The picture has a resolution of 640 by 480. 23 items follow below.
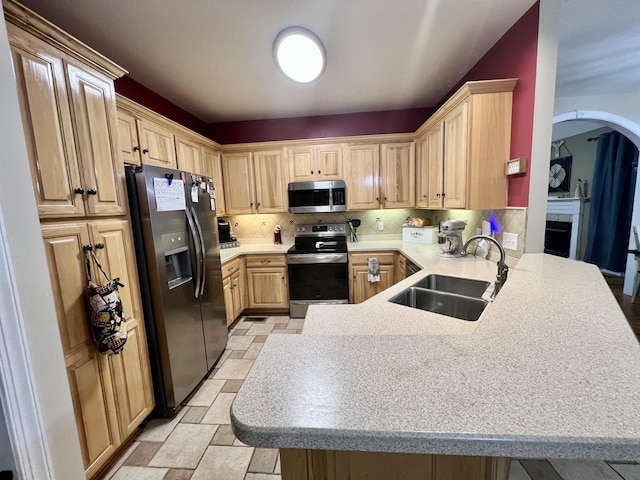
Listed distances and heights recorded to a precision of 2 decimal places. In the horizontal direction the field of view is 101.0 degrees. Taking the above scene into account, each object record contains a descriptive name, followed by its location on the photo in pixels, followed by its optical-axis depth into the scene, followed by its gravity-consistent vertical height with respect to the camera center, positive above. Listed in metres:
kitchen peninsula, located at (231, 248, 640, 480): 0.45 -0.38
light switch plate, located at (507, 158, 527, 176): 1.82 +0.24
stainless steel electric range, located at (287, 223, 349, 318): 3.21 -0.81
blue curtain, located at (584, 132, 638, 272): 4.37 -0.05
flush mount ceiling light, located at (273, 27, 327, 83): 1.89 +1.18
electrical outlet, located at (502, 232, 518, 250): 1.95 -0.30
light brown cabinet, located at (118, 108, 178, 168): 2.06 +0.64
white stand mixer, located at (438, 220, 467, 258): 2.40 -0.30
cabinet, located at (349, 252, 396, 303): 3.20 -0.83
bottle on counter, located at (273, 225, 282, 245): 3.73 -0.35
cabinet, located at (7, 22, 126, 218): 1.11 +0.43
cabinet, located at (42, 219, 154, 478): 1.22 -0.67
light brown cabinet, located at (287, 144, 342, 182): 3.41 +0.60
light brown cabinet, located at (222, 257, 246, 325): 2.92 -0.88
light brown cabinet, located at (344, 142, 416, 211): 3.36 +0.39
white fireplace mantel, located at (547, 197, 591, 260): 5.11 -0.40
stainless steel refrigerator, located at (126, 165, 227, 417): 1.67 -0.43
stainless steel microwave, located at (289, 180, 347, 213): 3.37 +0.16
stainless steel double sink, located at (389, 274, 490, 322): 1.59 -0.59
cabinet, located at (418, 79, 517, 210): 1.94 +0.46
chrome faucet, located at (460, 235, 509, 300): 1.48 -0.41
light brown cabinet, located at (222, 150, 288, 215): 3.48 +0.39
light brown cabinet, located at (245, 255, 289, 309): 3.32 -0.88
